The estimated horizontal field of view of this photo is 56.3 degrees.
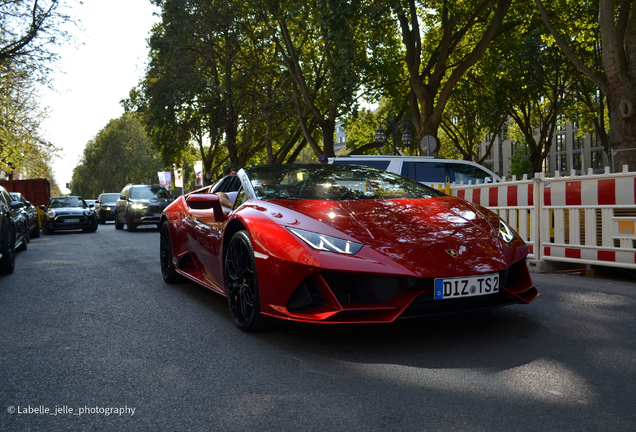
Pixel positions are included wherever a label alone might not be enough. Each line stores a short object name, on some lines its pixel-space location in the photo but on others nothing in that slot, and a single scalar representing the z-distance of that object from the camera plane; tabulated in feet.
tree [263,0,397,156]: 50.44
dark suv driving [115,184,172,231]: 63.05
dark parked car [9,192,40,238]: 53.28
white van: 40.78
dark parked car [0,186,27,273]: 26.50
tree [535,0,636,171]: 38.53
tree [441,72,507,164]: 96.63
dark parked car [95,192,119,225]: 101.86
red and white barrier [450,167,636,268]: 20.80
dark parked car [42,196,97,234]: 67.72
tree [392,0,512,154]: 54.08
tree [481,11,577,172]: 79.30
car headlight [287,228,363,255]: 11.55
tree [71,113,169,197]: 248.52
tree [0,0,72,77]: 62.64
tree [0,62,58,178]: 117.70
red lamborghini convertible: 11.29
